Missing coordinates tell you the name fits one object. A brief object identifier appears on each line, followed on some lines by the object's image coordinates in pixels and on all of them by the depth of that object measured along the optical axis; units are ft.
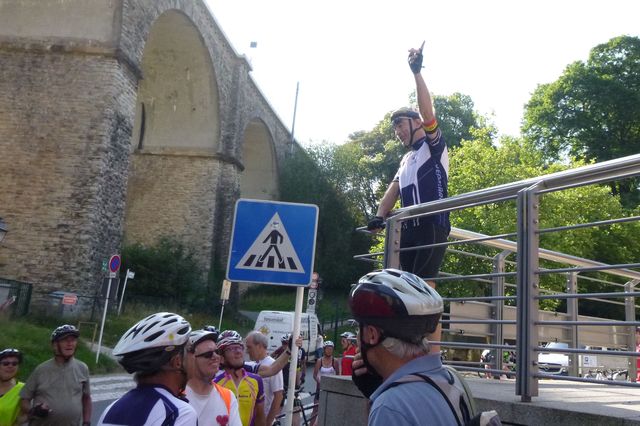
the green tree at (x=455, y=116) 150.30
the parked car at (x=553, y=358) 48.97
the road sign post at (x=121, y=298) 68.65
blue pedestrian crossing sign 18.80
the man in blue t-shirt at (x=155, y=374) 8.37
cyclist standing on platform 14.19
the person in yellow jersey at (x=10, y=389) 19.15
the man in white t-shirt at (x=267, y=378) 23.25
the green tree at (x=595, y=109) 123.54
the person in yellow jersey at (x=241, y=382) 18.21
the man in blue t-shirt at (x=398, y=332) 6.34
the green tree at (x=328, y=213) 142.31
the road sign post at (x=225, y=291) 75.20
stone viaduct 67.92
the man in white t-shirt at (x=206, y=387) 13.33
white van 68.44
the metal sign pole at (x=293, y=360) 17.42
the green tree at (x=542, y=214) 85.10
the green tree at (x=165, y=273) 92.73
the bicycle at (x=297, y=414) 30.58
